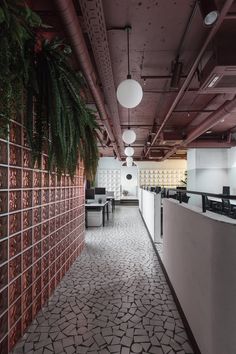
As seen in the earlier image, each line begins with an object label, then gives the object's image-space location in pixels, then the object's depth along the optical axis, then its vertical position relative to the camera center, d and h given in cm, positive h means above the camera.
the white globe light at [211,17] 185 +132
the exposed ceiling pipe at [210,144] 758 +126
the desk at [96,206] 696 -65
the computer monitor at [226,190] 643 -16
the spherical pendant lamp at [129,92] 236 +92
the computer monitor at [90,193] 747 -29
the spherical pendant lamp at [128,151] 666 +92
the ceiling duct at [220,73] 248 +123
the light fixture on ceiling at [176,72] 306 +145
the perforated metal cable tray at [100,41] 183 +134
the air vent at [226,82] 282 +123
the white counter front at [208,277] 130 -62
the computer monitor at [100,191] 843 -25
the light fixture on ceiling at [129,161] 861 +84
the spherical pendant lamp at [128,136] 477 +96
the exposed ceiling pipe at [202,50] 182 +134
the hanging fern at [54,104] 171 +60
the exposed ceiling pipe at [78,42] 167 +123
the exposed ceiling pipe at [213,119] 405 +129
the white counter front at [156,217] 487 -70
